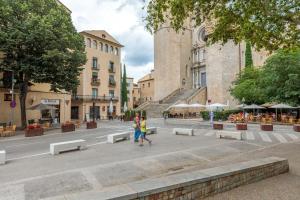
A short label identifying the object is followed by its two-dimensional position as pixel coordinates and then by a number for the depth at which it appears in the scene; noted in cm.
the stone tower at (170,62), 3860
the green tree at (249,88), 2402
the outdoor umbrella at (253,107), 2347
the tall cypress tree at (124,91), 4142
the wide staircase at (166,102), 3286
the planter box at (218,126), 1646
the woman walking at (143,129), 993
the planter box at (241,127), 1596
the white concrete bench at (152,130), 1400
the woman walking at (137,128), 1047
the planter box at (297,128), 1489
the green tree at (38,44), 1517
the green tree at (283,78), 1831
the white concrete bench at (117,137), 1125
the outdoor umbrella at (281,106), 2106
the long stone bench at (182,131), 1315
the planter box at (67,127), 1674
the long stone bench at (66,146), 881
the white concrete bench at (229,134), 1125
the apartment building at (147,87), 5166
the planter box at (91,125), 1899
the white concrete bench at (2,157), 757
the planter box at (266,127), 1528
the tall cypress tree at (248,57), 3221
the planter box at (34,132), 1454
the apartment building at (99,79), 3265
